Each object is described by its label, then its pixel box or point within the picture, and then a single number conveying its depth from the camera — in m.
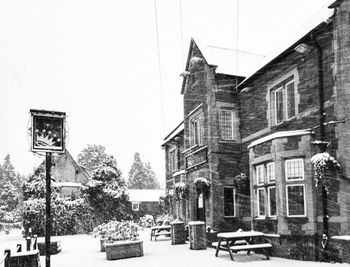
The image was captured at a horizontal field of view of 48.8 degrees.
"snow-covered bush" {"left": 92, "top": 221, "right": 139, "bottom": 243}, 14.97
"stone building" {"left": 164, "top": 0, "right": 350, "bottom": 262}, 11.75
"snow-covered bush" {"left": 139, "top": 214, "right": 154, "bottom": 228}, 41.89
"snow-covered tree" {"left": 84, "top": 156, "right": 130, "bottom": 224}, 31.27
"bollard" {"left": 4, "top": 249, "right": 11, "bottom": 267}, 8.48
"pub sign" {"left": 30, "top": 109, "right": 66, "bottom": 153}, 9.08
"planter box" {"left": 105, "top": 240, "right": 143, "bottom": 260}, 14.06
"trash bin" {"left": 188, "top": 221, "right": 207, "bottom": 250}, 16.14
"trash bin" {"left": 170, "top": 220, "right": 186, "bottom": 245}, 18.94
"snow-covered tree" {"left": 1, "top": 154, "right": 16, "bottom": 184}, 66.88
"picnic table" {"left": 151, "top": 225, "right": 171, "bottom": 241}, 22.19
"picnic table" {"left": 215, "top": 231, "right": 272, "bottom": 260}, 12.69
